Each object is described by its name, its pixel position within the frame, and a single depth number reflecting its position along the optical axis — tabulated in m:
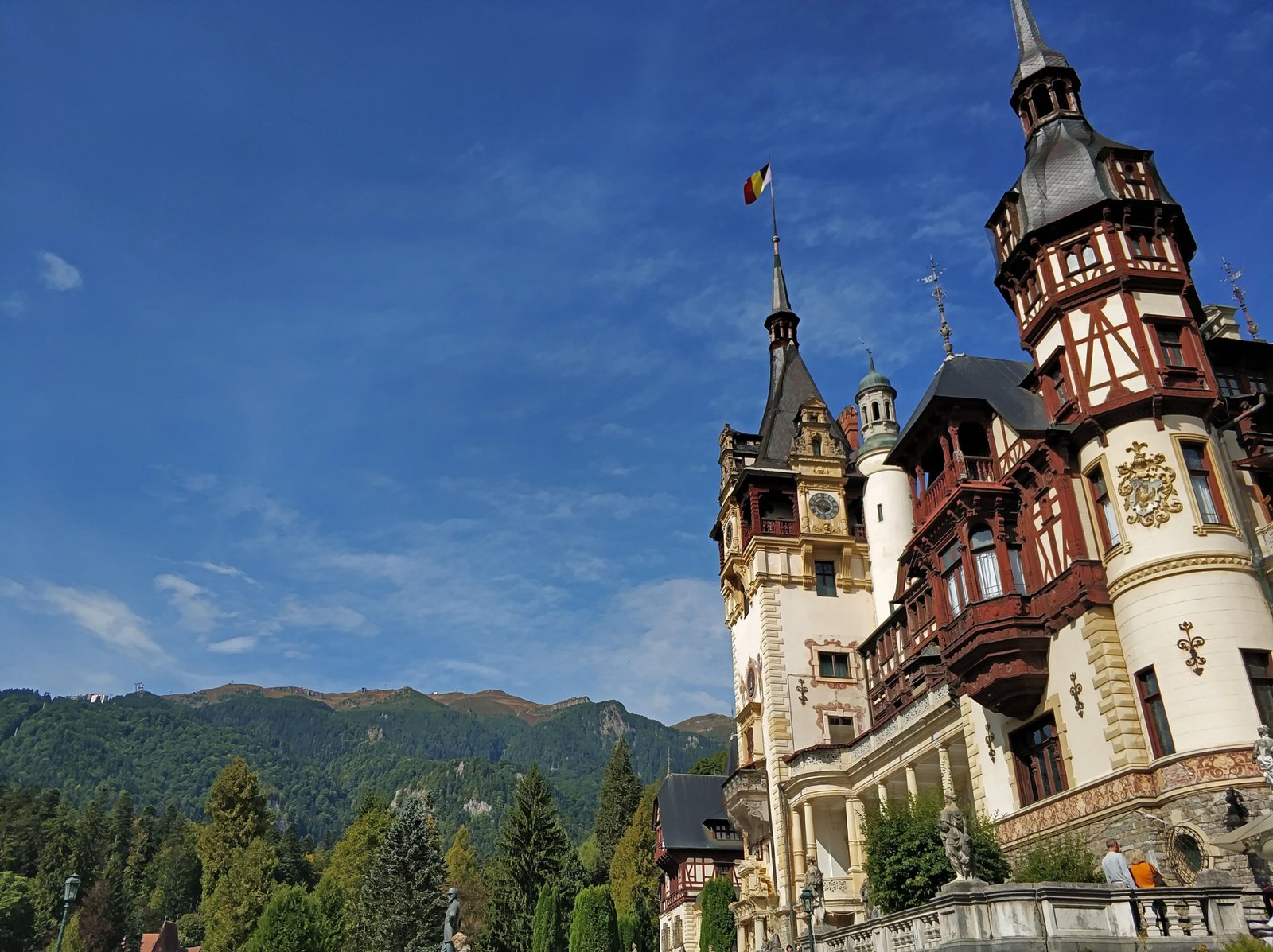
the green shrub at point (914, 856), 24.50
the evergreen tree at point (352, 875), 63.44
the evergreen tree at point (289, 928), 51.38
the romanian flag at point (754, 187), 65.12
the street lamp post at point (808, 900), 24.20
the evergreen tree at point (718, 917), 51.47
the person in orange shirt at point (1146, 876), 18.29
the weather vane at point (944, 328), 36.06
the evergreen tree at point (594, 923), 58.31
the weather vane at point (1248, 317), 36.69
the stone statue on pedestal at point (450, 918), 24.09
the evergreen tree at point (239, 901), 61.06
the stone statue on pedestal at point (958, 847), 17.95
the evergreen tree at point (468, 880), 87.50
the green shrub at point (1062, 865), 21.28
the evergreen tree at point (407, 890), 56.34
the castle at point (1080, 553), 23.00
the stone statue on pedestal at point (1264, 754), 17.62
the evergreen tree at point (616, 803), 95.50
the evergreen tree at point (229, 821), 70.56
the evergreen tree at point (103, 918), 89.19
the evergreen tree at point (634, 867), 80.88
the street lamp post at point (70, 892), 24.87
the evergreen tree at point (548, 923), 60.91
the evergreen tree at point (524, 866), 64.50
